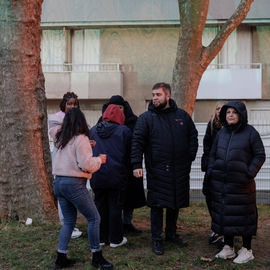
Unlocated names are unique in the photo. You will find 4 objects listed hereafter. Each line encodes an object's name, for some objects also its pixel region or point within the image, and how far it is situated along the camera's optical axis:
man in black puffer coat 4.76
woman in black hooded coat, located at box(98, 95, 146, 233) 5.37
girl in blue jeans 4.06
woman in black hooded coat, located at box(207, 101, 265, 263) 4.37
